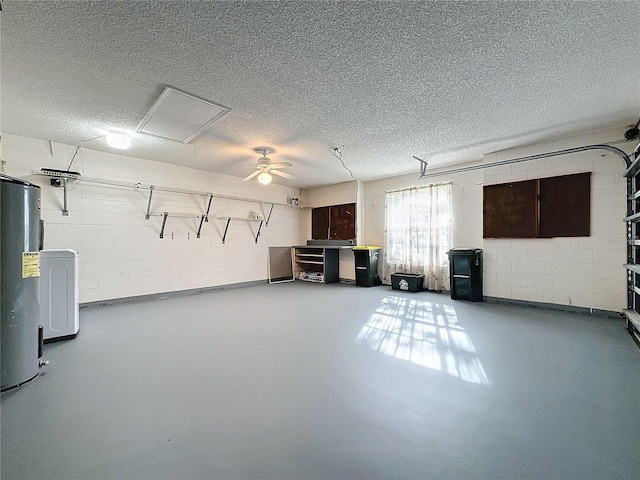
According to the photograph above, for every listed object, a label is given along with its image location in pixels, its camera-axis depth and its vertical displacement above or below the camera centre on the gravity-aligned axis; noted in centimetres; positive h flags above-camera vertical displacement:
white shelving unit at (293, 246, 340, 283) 703 -65
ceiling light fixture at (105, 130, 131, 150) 373 +139
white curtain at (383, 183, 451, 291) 557 +15
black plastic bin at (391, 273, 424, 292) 567 -89
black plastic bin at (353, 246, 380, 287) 635 -58
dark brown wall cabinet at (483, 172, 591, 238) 395 +50
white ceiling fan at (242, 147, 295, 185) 451 +122
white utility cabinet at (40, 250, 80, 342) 292 -59
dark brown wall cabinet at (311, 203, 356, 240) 701 +47
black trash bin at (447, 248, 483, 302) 473 -56
